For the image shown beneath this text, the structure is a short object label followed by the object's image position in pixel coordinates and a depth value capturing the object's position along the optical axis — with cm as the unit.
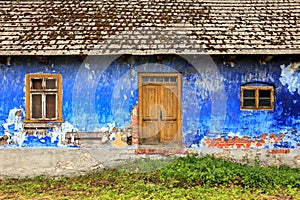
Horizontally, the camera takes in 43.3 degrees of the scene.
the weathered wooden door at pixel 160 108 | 1000
